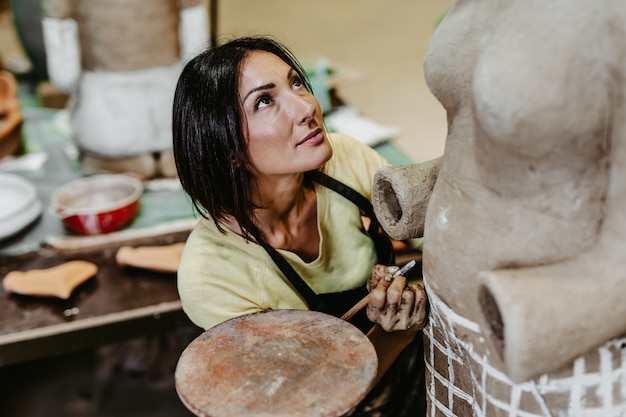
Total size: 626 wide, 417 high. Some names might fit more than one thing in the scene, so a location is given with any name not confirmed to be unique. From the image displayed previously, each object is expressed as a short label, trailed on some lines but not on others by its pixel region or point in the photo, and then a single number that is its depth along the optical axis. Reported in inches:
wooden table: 71.8
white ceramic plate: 86.0
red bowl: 87.4
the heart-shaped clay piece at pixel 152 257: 79.8
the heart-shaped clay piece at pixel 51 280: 75.2
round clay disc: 33.9
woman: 50.0
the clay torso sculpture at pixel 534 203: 31.3
